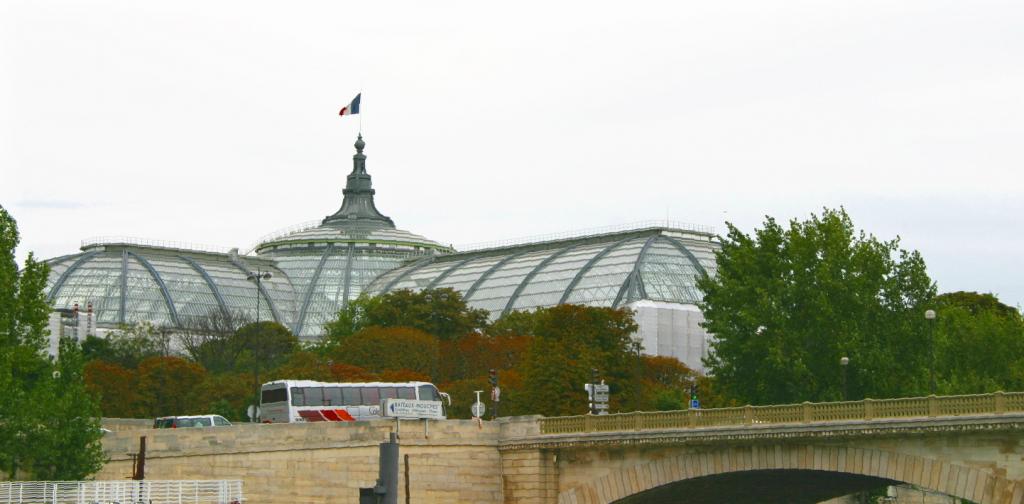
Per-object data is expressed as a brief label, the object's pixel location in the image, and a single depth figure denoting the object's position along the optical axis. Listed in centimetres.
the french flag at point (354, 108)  17664
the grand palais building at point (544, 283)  17050
